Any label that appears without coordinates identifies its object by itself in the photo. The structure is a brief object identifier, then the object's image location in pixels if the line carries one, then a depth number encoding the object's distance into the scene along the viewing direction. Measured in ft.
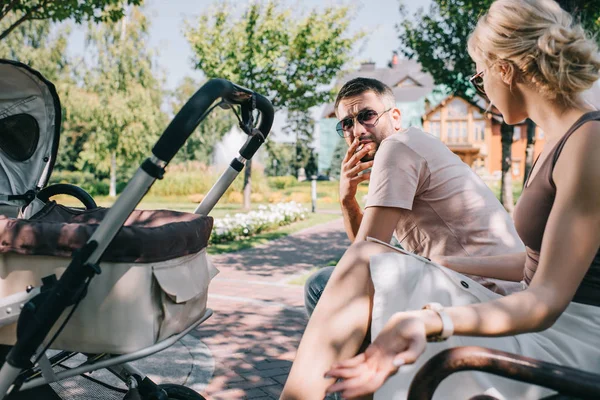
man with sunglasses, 7.78
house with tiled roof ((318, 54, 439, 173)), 165.17
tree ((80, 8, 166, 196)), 92.53
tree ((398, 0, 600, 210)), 44.78
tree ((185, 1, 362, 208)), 58.59
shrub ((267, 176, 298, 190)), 99.93
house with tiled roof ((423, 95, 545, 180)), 150.20
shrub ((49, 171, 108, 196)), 99.14
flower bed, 35.70
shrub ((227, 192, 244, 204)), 74.23
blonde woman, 4.74
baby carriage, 5.98
